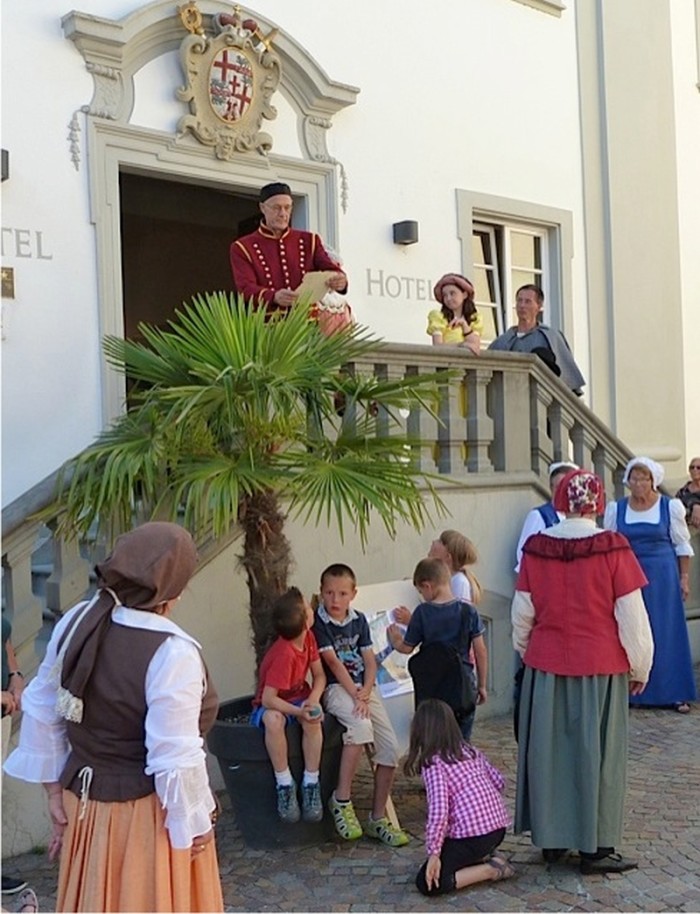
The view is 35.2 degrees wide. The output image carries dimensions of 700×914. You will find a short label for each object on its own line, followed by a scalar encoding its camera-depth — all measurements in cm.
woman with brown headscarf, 291
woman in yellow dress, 734
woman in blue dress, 775
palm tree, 468
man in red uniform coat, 607
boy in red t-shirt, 481
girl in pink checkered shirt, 436
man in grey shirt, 784
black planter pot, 489
